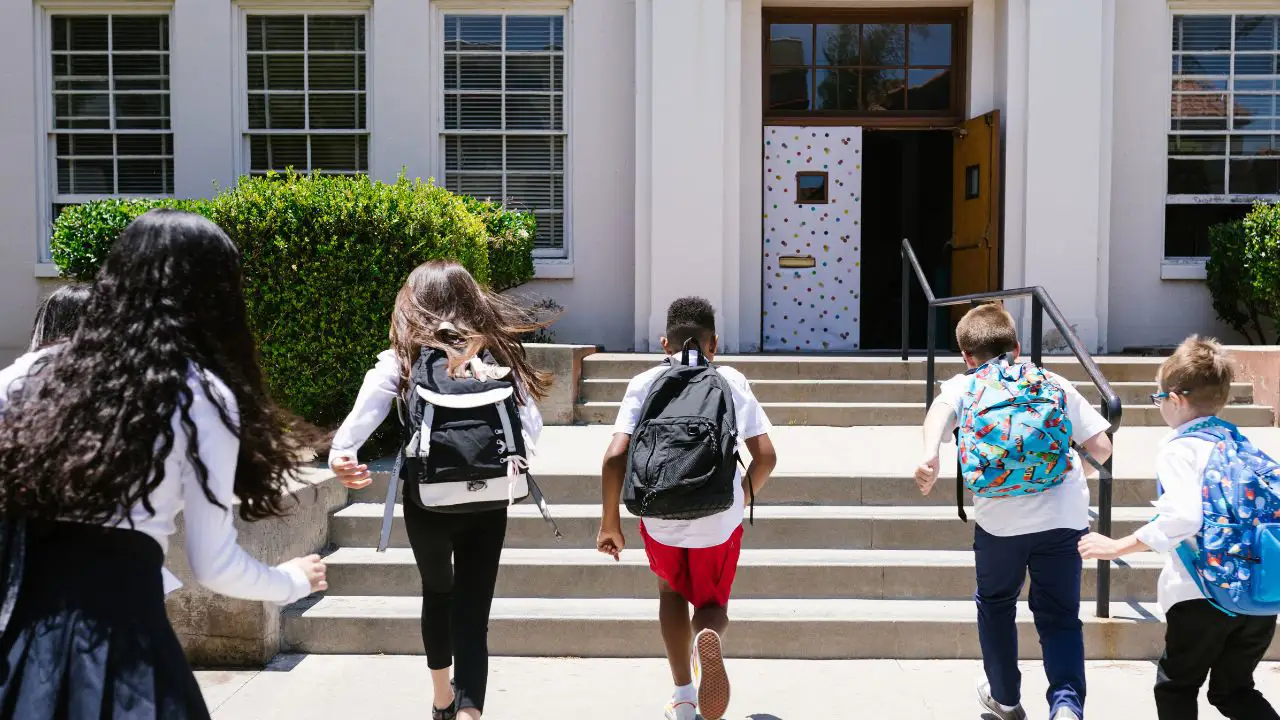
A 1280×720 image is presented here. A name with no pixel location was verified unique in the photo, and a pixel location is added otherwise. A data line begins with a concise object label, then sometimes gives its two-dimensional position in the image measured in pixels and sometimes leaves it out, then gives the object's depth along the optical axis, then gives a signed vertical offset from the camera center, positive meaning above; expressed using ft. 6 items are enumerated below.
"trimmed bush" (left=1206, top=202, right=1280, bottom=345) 32.65 +0.11
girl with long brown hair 12.37 -1.79
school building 36.42 +4.85
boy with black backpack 12.76 -2.31
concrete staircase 17.63 -5.01
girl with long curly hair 7.01 -1.24
